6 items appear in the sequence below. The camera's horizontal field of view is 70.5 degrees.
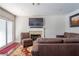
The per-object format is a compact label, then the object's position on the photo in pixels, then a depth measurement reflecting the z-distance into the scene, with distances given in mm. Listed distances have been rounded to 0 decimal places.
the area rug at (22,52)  2184
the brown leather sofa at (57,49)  1487
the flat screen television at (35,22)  4057
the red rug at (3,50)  2398
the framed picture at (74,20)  2960
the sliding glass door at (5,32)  2989
